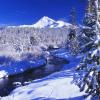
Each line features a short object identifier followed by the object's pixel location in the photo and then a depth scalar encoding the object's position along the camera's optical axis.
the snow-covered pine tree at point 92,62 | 8.51
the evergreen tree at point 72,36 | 31.84
